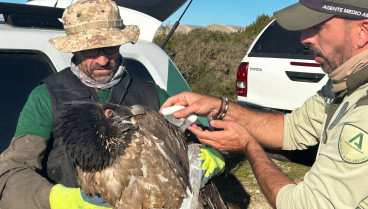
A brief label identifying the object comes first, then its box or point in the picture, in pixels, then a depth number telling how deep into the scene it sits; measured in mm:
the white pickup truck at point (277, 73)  6633
